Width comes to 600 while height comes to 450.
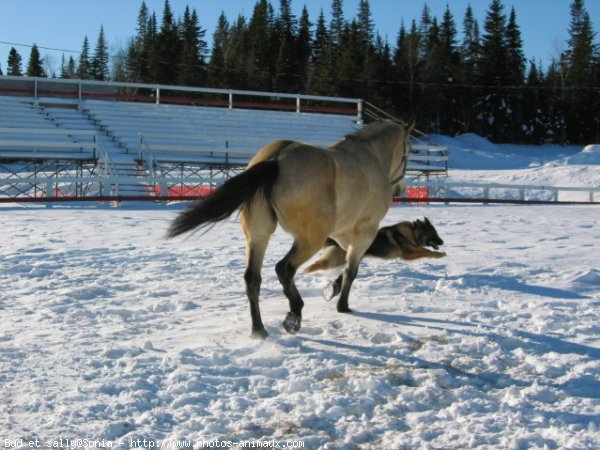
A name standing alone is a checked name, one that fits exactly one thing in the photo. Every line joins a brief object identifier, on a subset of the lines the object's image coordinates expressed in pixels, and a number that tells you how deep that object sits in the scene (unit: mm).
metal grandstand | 21781
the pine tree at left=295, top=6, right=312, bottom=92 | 64844
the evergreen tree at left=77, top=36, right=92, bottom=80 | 78312
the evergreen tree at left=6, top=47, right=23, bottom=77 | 77875
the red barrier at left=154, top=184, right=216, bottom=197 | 21378
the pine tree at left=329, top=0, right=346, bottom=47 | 73388
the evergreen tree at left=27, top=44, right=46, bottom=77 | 72438
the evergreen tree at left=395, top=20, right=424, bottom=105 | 57219
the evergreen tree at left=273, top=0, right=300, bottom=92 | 60688
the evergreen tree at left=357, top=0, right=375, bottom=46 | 74938
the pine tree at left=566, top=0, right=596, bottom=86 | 59500
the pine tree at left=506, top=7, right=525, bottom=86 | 60562
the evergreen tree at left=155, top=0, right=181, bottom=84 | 61253
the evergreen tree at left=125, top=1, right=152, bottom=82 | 63041
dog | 7004
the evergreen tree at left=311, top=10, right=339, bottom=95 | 54625
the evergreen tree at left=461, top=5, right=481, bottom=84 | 59344
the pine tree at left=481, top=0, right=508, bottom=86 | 59719
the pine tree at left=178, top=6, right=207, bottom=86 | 58716
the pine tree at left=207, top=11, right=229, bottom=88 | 57125
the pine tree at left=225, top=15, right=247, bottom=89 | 56969
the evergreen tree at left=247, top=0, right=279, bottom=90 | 59916
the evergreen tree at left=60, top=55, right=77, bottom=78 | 82175
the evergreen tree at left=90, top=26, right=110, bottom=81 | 78562
